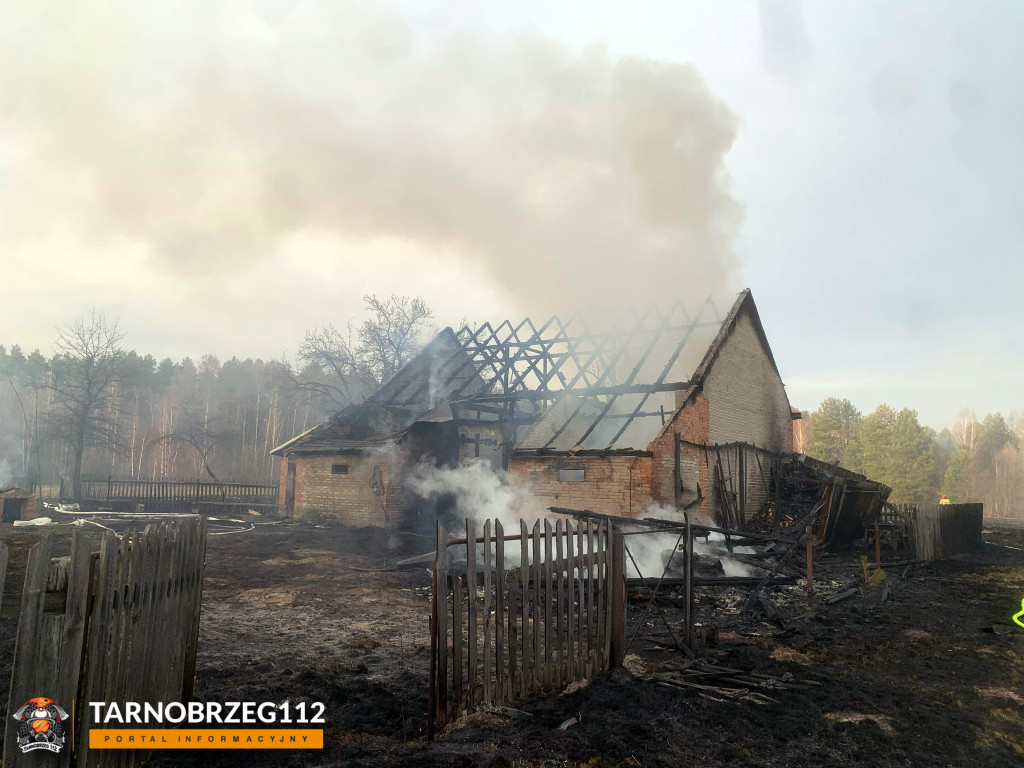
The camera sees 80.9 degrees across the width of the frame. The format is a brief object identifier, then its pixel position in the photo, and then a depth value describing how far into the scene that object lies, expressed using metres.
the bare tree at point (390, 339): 36.06
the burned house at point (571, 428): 15.75
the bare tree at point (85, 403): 30.94
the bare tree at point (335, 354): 34.22
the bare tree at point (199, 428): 46.12
